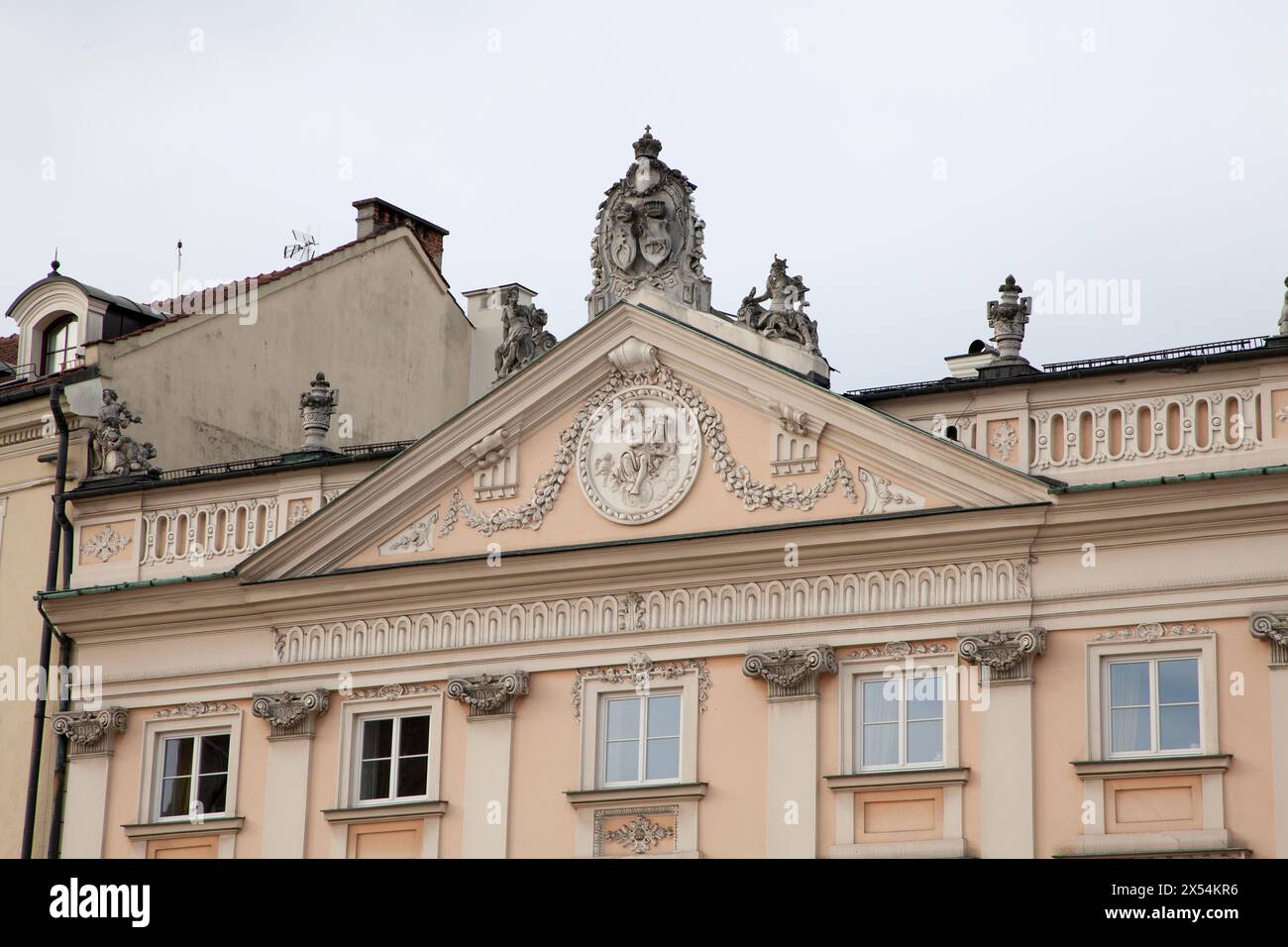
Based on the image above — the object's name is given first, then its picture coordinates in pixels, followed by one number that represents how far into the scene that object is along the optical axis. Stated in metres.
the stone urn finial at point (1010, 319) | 27.52
